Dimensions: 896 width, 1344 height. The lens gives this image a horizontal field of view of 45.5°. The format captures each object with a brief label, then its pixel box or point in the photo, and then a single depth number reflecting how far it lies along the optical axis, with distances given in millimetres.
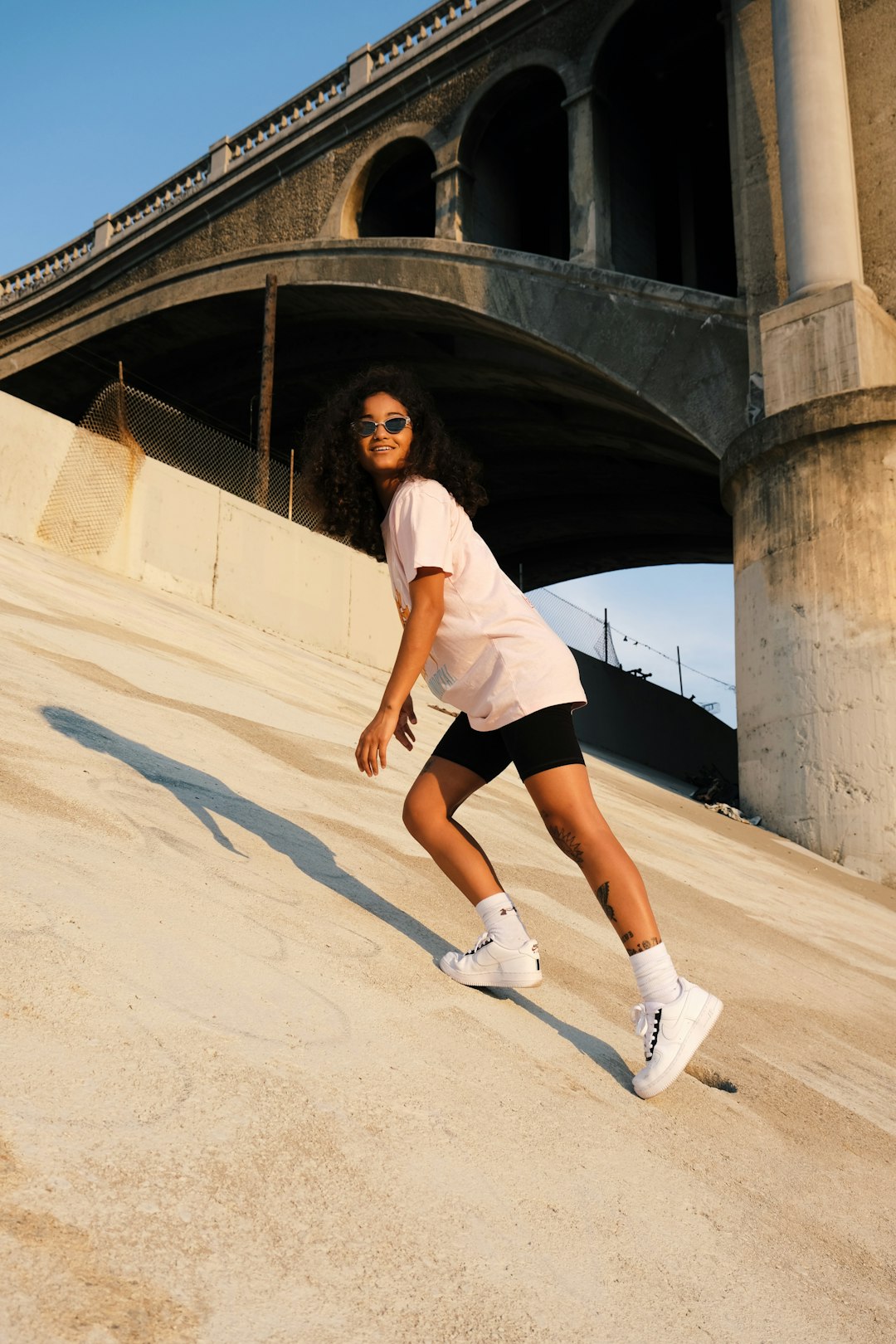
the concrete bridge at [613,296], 10250
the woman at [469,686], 2537
